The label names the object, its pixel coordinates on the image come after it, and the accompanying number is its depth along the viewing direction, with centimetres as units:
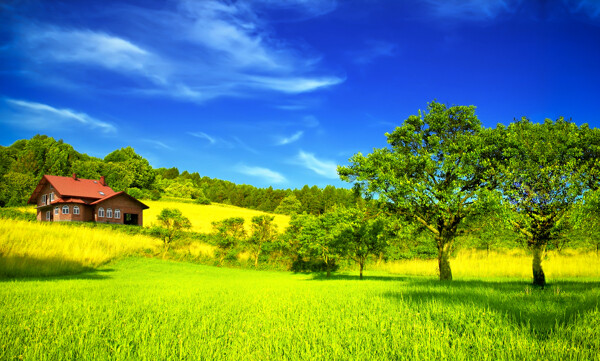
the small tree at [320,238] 2724
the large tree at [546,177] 1341
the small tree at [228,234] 3581
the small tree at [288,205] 11038
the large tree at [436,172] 1691
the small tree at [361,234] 1995
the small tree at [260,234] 3650
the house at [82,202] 5862
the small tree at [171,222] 3639
